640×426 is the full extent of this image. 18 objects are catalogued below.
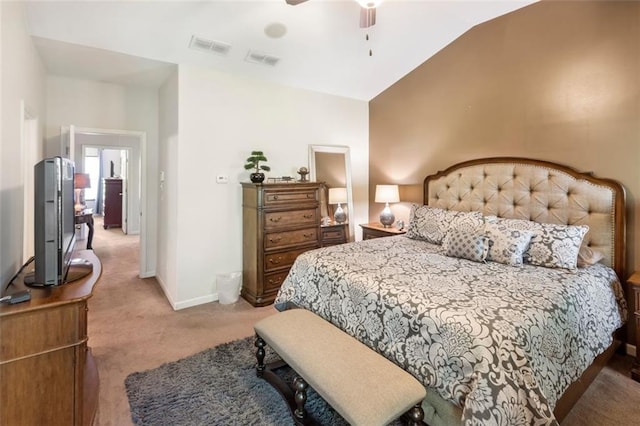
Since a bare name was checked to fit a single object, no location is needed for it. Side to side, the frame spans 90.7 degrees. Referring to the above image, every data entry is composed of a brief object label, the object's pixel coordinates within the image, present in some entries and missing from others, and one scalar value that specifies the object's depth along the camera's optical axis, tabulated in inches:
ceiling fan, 85.2
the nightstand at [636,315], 87.4
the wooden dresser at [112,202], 338.3
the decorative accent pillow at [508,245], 98.5
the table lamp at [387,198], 166.4
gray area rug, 73.6
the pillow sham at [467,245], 101.1
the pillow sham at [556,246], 94.2
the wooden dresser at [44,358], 56.1
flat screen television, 64.7
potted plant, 142.0
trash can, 141.7
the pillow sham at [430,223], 128.1
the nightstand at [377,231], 157.6
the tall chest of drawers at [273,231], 138.8
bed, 56.4
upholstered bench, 54.1
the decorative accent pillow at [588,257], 97.2
